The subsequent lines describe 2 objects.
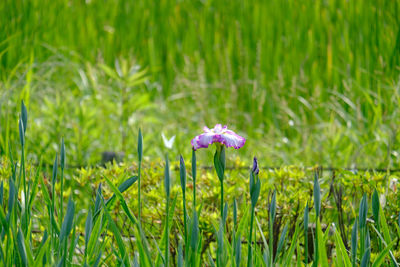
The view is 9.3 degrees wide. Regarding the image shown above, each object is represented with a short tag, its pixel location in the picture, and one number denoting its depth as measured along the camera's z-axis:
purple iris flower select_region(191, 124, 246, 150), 6.14
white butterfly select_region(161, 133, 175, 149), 7.28
